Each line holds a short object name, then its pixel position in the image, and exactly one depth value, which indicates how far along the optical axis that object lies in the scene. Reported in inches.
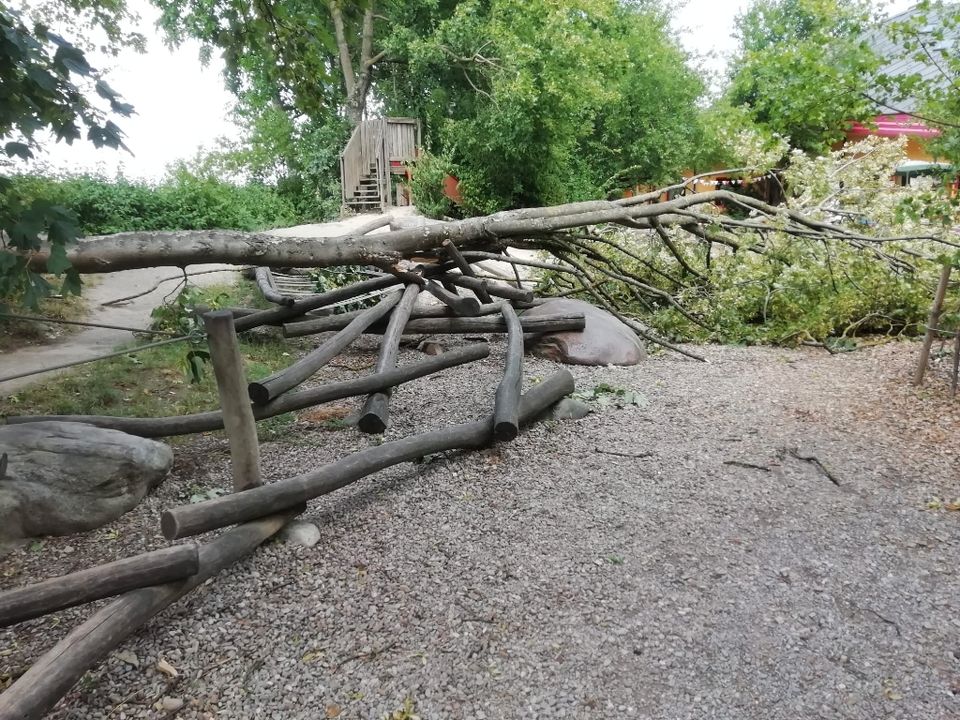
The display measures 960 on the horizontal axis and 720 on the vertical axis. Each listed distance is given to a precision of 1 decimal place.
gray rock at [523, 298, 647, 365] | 265.0
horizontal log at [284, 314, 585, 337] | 275.0
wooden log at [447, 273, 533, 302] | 278.8
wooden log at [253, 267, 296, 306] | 281.9
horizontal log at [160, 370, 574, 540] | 111.5
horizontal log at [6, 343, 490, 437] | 161.2
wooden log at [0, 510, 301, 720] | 80.7
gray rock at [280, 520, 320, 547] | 131.5
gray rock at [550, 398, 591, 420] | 202.7
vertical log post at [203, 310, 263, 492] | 122.0
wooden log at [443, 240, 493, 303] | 246.5
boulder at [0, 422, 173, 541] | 129.9
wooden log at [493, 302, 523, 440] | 171.4
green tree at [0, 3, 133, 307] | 85.0
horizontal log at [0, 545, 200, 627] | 86.2
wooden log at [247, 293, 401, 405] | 165.9
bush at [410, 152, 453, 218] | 760.3
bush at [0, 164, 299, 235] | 571.5
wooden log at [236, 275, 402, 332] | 276.0
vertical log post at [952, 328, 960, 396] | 203.0
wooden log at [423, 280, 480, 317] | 265.4
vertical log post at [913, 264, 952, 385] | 209.0
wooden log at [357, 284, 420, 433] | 182.2
